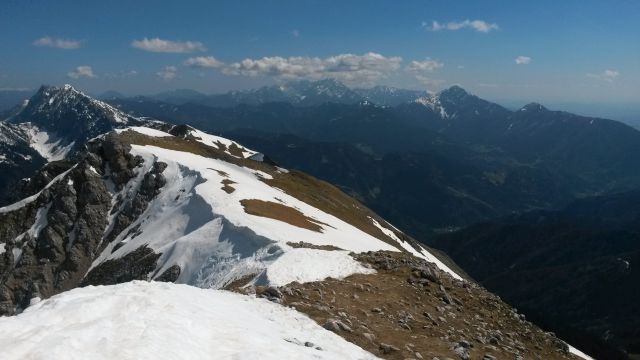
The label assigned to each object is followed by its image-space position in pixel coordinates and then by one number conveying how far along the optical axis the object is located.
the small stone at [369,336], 22.11
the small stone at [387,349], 21.16
